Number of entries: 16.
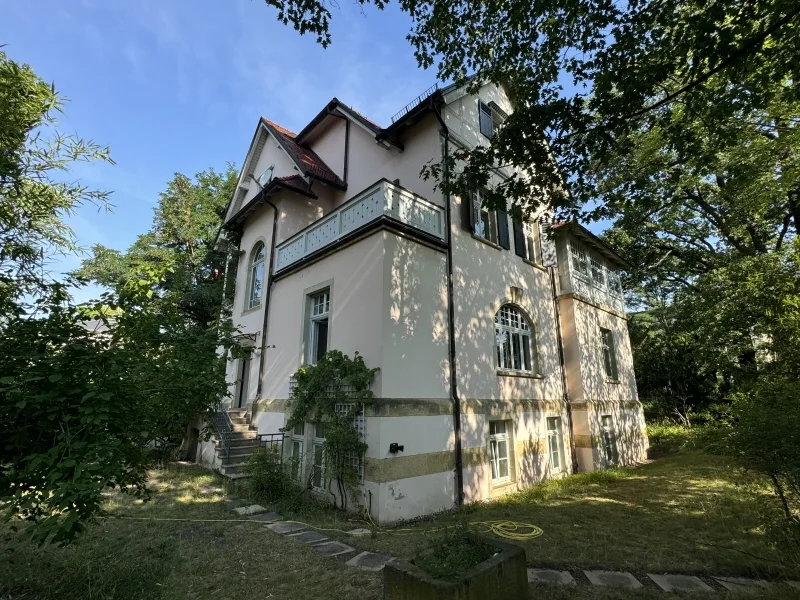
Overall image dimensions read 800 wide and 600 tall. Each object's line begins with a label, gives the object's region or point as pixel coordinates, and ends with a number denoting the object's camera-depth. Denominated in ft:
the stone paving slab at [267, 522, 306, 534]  21.61
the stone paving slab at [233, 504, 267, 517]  24.50
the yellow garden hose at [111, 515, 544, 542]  20.20
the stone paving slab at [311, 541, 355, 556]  18.40
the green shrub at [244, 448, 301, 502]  27.53
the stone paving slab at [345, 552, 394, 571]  16.66
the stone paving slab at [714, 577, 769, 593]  13.88
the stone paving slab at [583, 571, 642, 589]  14.75
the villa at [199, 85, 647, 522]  26.48
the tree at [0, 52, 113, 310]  18.33
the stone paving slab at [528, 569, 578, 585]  15.02
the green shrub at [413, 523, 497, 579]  10.98
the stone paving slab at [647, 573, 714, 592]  14.23
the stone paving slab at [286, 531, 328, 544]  20.03
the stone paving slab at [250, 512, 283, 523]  23.56
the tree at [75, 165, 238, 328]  60.59
